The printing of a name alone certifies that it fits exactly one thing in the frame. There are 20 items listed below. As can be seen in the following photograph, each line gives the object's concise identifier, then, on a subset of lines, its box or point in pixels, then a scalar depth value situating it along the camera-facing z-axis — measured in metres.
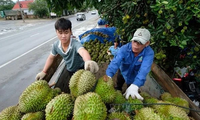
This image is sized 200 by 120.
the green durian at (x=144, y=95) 1.79
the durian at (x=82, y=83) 1.39
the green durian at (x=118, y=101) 1.43
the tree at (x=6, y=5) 51.44
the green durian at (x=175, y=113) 1.36
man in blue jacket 1.94
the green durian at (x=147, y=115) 1.30
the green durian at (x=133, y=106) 1.44
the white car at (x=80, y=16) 28.88
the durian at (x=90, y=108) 1.18
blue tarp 6.10
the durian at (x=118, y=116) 1.31
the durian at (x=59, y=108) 1.26
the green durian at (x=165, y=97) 1.84
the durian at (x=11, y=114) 1.41
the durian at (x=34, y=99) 1.41
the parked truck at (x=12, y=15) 39.10
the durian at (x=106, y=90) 1.38
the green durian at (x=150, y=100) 1.54
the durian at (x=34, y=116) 1.33
